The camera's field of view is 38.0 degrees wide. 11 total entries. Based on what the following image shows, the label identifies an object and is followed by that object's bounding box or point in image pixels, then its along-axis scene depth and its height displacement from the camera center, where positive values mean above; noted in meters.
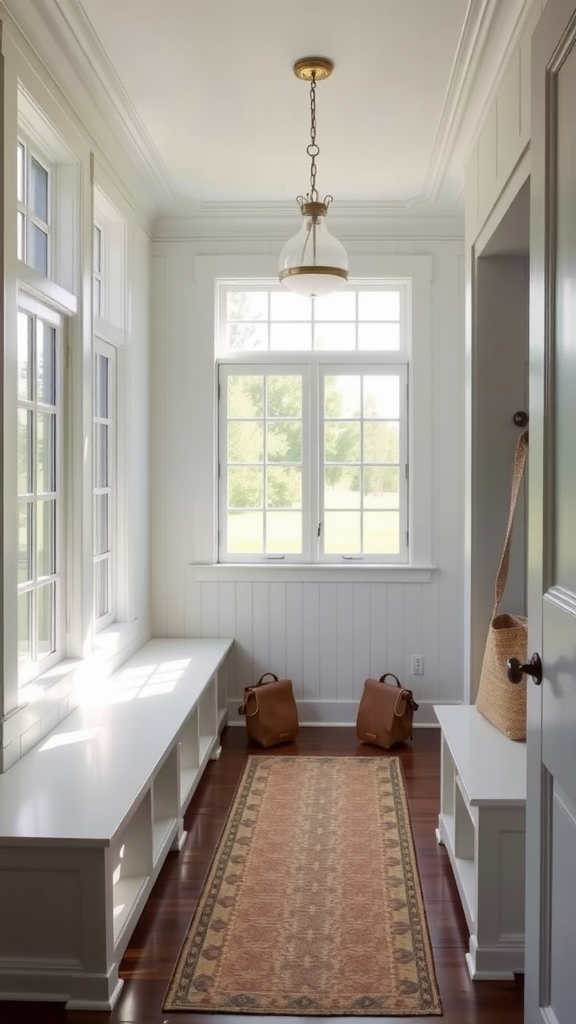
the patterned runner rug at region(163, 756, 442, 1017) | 2.26 -1.36
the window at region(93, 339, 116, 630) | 3.94 +0.03
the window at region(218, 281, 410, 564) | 4.82 +0.41
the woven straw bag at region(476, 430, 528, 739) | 2.91 -0.63
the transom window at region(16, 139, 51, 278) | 2.93 +1.01
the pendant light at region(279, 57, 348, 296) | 3.08 +0.88
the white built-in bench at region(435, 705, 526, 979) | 2.34 -1.07
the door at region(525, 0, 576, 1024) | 1.41 -0.06
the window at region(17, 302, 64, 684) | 2.91 +0.00
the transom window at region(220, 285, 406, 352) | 4.84 +0.97
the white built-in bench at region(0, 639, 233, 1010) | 2.17 -0.98
